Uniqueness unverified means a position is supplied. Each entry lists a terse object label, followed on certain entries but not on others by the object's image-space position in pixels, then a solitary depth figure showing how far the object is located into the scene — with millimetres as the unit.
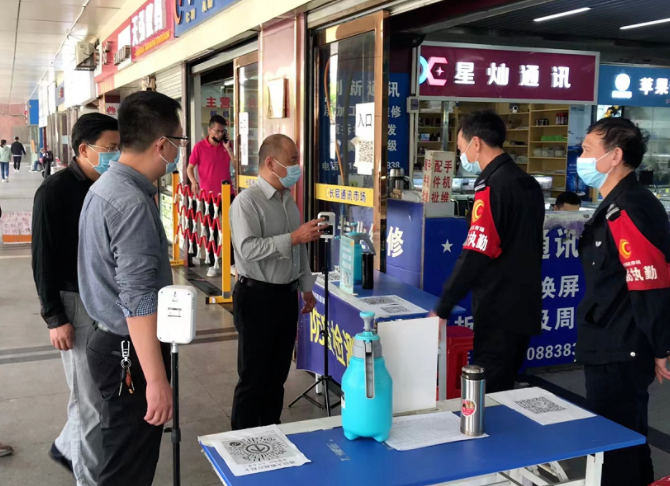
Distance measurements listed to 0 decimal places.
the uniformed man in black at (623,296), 2121
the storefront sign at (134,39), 7523
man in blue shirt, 1778
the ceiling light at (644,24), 7454
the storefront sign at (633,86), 7891
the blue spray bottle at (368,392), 1660
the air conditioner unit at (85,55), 12344
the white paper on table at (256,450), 1572
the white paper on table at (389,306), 2991
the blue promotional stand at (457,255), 3803
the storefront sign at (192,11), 5668
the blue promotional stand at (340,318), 3259
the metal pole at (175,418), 1724
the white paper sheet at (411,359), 1798
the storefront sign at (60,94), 18078
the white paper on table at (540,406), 1884
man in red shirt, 6949
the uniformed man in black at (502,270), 2555
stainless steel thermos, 1733
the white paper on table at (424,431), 1704
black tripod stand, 3361
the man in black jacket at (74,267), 2576
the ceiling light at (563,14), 6706
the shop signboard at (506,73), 5738
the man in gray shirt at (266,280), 2908
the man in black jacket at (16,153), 30323
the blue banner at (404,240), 3832
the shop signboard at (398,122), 5539
